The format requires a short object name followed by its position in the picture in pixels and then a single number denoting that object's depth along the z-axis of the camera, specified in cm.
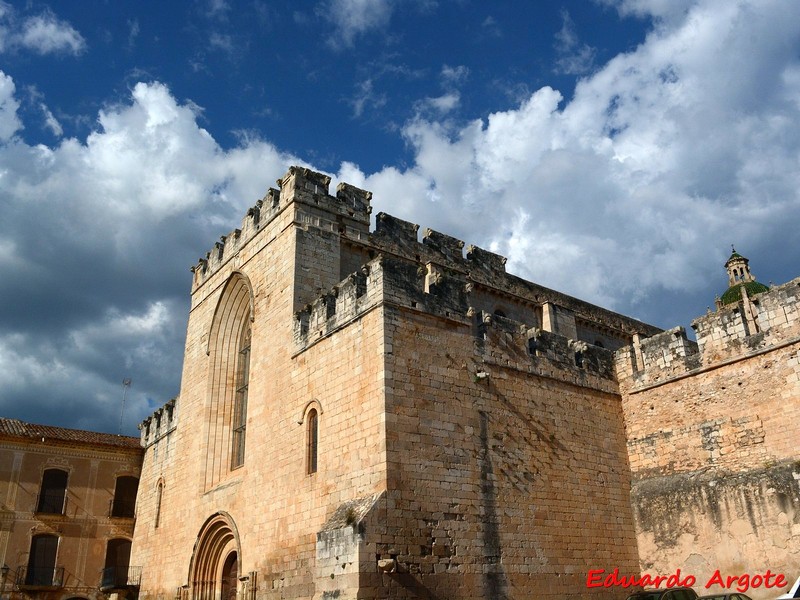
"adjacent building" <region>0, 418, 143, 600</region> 2127
